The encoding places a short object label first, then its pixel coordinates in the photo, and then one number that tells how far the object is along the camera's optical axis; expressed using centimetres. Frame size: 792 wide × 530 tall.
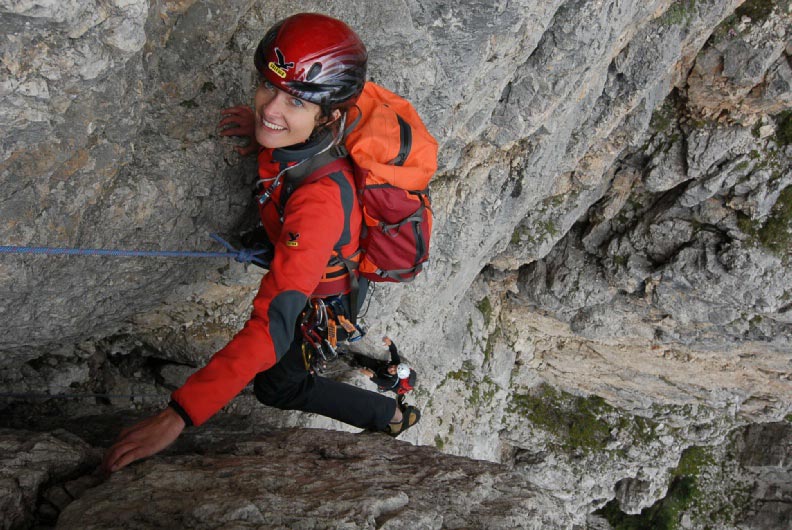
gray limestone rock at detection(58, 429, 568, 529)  279
